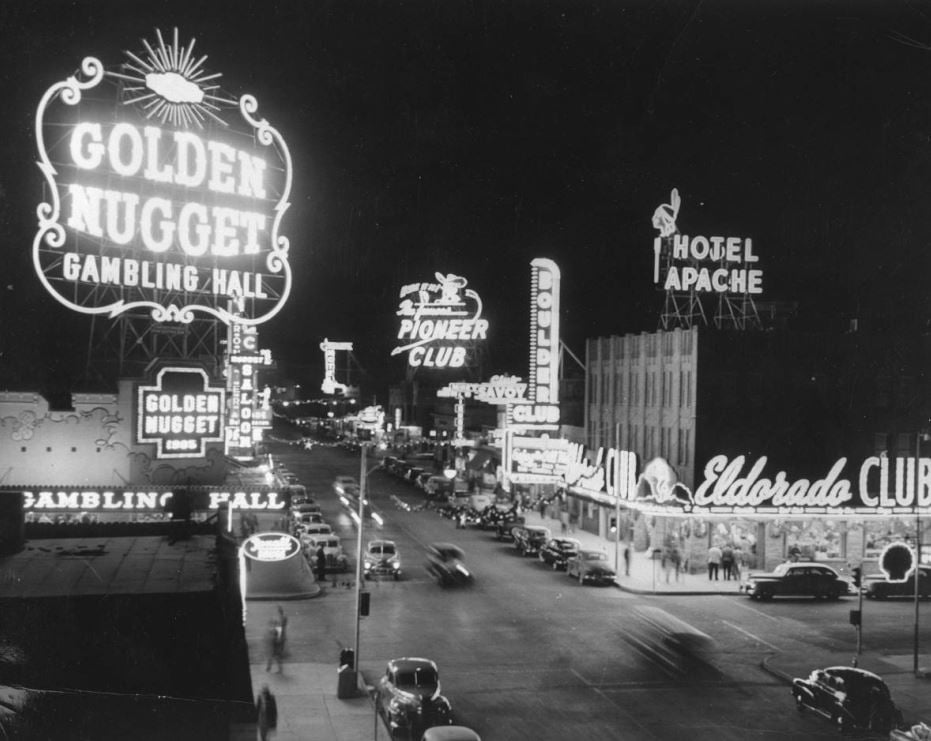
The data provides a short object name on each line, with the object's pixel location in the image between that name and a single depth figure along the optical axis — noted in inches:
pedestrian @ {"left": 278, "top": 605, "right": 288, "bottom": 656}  1049.5
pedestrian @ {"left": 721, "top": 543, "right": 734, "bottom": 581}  1659.7
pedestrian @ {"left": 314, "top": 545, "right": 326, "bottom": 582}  1546.5
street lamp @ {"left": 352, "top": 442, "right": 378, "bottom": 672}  931.2
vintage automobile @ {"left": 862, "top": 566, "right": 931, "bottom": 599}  1551.4
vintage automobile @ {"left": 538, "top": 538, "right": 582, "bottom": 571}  1733.5
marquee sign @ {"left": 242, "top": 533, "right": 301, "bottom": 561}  1101.1
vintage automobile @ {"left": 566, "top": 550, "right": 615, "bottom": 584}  1579.7
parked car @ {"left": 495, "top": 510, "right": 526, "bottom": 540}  2092.8
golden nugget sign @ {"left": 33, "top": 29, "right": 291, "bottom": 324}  1039.6
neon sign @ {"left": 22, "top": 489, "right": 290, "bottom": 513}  1026.7
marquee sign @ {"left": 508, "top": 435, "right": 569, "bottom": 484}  2178.9
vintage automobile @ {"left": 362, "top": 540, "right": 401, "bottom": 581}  1563.7
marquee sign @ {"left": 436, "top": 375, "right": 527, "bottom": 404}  2857.3
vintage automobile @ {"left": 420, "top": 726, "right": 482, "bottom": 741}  668.1
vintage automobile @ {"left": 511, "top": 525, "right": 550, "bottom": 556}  1883.6
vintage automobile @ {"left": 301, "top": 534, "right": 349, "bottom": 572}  1628.9
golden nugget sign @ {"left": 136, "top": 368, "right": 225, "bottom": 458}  1088.2
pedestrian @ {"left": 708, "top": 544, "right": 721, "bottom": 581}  1653.5
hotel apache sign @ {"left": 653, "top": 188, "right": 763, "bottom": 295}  1987.0
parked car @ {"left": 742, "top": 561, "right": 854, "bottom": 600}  1499.8
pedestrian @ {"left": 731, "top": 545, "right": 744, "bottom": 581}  1795.6
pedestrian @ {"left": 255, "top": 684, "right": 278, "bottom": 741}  710.7
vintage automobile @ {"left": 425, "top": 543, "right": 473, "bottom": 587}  1540.4
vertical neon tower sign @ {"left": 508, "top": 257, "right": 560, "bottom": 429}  2187.5
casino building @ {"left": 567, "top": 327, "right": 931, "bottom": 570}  1788.9
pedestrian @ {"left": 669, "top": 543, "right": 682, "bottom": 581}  1724.0
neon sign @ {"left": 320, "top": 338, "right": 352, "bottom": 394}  5984.3
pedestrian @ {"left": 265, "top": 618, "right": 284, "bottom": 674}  1009.0
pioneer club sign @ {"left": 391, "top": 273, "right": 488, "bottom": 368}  3742.6
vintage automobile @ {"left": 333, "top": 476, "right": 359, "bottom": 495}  2920.8
